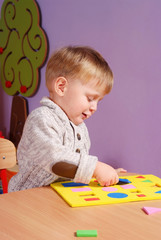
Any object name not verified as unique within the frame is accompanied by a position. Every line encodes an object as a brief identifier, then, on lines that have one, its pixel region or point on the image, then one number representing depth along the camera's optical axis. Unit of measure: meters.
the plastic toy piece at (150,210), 0.85
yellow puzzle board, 0.90
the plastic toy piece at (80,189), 0.95
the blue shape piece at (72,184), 1.00
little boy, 1.00
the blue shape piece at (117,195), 0.92
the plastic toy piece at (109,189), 0.96
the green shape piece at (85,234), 0.77
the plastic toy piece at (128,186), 0.98
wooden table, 0.78
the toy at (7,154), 1.23
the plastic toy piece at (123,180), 1.03
